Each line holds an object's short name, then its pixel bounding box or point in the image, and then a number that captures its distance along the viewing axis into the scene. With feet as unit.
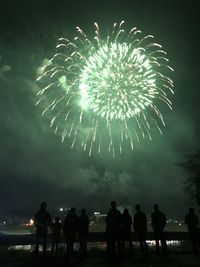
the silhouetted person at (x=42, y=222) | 26.54
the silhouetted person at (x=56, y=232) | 30.06
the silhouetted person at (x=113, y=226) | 26.35
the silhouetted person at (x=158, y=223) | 27.91
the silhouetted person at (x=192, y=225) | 29.47
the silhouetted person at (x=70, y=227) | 25.89
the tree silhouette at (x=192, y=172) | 61.48
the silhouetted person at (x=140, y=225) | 26.96
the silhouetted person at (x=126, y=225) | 28.26
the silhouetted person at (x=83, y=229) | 27.44
